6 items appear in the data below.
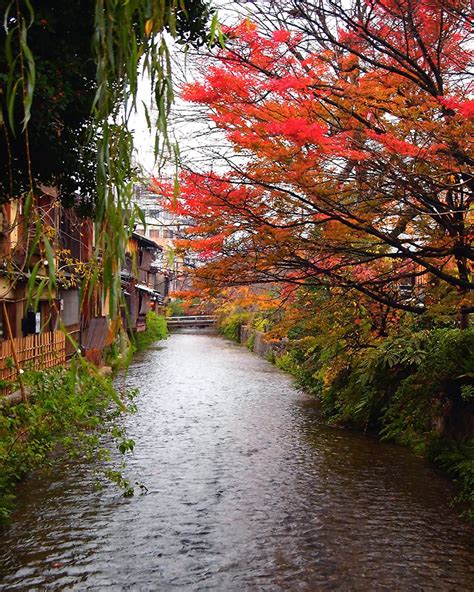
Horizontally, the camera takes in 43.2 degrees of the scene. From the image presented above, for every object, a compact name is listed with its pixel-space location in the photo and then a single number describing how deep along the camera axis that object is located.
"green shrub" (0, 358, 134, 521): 7.19
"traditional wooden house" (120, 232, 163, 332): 29.78
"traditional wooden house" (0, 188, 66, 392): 11.60
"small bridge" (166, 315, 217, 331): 60.25
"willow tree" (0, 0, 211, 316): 2.68
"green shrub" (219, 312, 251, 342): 44.53
